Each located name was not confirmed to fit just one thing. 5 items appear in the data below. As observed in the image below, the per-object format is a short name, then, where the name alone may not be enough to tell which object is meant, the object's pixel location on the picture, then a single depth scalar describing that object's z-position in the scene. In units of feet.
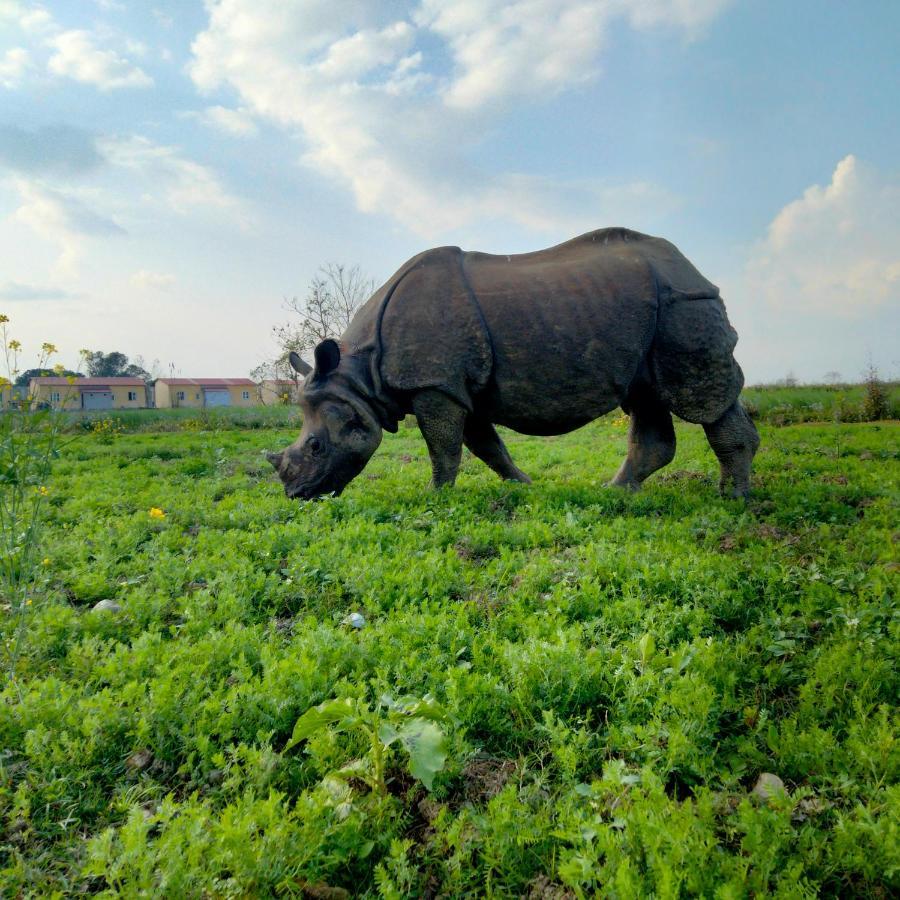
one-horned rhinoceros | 17.51
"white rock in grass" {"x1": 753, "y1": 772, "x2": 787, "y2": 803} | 5.87
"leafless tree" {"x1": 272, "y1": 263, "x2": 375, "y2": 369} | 105.70
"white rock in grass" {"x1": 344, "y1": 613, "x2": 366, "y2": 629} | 9.80
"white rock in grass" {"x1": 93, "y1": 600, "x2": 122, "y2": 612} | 10.40
